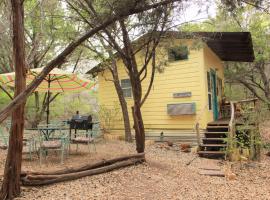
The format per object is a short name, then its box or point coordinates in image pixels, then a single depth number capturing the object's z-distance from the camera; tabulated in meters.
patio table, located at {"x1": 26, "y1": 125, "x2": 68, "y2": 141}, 6.93
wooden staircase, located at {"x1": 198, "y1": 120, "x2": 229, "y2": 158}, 8.24
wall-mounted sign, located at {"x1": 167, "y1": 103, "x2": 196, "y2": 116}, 9.95
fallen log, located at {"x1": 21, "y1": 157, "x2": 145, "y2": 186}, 4.29
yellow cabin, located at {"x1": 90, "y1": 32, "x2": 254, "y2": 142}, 9.88
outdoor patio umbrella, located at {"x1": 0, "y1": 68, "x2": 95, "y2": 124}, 6.87
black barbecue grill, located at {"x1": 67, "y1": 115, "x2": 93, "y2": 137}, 7.63
